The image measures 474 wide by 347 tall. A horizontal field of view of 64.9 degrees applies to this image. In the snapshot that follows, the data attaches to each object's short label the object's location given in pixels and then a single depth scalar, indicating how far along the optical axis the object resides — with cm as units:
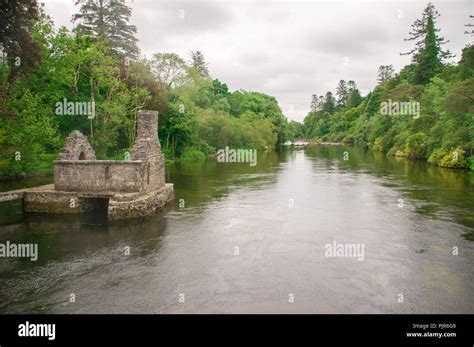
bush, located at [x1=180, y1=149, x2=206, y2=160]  5612
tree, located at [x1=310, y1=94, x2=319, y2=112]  18245
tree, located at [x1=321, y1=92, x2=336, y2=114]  16100
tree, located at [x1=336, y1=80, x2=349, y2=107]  15774
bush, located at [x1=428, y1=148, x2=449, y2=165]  4441
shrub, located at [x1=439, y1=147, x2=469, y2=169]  4160
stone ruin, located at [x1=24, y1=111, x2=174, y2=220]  1897
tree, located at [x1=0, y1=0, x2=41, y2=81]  1978
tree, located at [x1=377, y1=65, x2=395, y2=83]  12134
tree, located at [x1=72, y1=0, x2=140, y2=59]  5044
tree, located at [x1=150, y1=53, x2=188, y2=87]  5003
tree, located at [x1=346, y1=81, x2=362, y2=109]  13962
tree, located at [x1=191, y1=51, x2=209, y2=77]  9642
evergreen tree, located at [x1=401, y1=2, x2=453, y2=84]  6856
